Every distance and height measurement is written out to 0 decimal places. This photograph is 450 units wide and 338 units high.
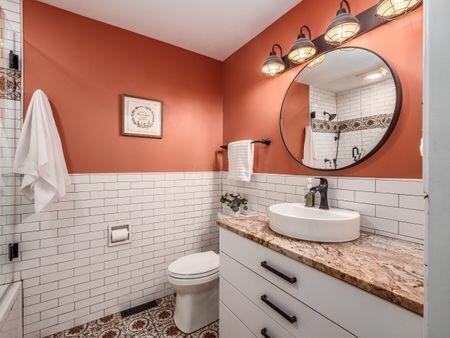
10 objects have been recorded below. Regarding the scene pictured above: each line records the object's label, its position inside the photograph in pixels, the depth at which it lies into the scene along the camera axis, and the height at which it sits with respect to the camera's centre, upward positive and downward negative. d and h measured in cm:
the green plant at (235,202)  204 -34
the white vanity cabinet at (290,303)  66 -54
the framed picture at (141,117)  195 +47
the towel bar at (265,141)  189 +23
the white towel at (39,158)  145 +5
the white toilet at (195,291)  163 -102
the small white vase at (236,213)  204 -45
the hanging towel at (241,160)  197 +6
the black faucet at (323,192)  135 -16
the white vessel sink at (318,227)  101 -30
